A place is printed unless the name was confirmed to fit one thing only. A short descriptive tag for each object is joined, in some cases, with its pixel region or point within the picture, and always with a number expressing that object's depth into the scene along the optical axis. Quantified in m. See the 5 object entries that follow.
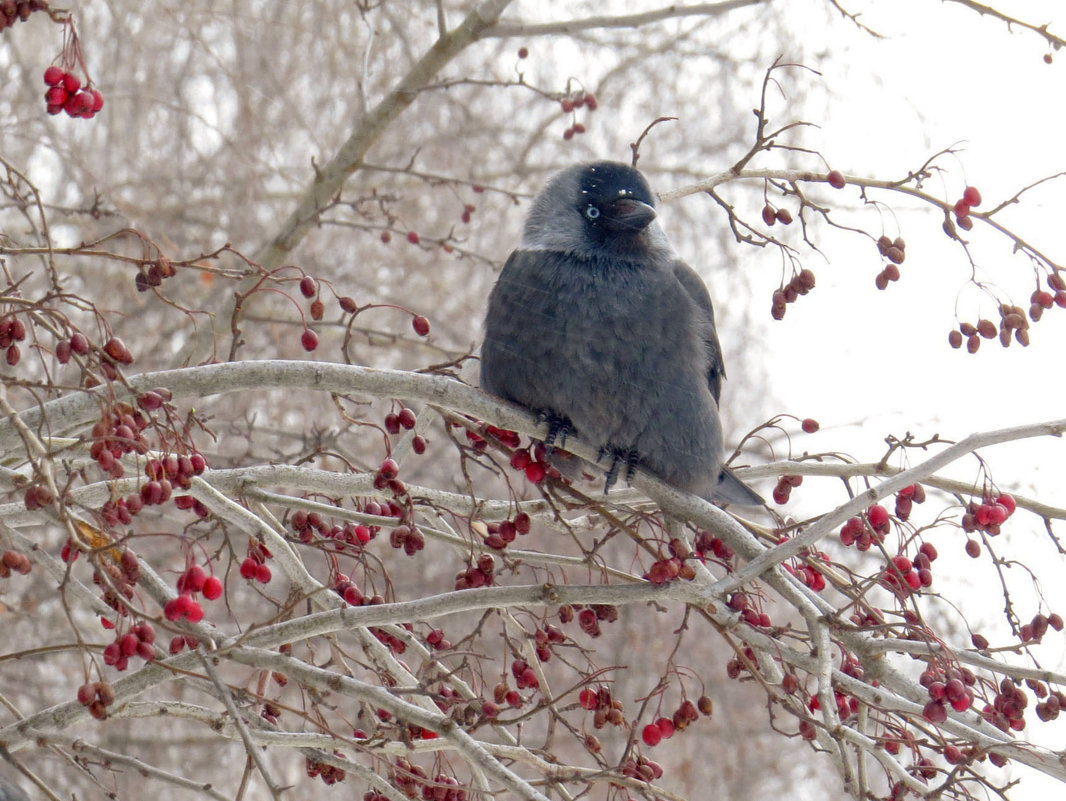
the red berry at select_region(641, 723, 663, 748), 5.78
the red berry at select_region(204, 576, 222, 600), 4.76
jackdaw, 6.83
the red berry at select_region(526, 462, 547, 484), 6.11
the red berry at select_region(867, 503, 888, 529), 5.93
